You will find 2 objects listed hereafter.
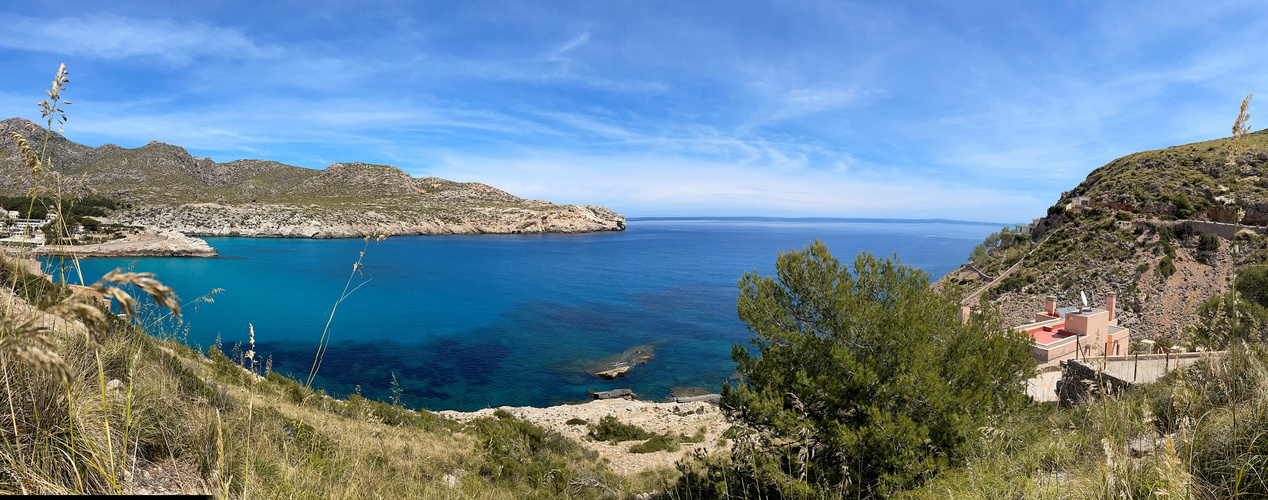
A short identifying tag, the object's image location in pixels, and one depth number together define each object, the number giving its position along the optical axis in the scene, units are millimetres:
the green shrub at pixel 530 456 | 8914
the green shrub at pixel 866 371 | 6852
